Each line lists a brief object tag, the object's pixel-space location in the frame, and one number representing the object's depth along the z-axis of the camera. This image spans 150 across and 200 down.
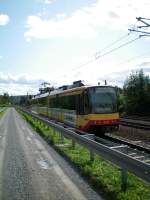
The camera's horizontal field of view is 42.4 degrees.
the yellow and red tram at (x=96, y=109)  10.65
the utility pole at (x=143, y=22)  12.13
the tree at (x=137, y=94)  28.53
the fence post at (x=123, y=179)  4.04
